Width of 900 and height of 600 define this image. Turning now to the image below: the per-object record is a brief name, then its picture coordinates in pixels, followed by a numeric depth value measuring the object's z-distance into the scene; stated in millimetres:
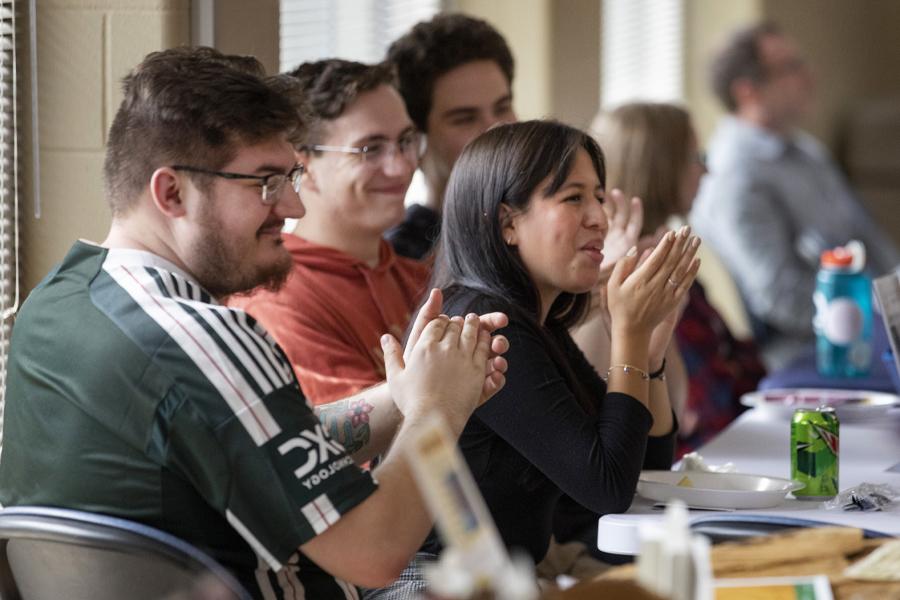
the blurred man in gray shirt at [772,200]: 9562
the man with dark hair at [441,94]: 6234
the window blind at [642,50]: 11750
